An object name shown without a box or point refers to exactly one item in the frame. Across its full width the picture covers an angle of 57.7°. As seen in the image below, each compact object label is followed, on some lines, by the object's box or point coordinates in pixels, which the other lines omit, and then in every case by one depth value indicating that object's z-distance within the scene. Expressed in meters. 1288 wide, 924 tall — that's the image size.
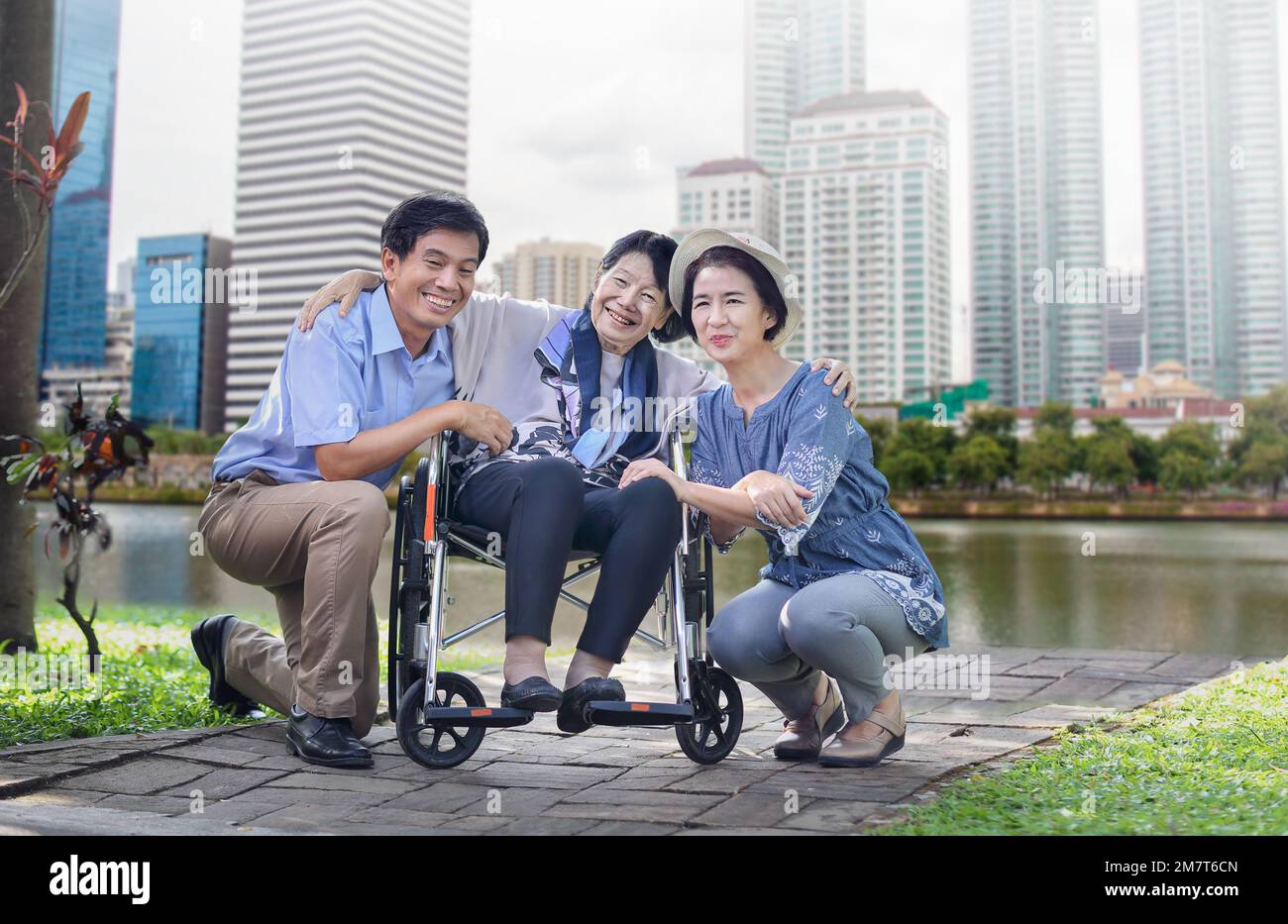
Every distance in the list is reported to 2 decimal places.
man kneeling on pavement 2.45
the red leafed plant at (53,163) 3.08
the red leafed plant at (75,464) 3.85
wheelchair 2.33
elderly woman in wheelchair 2.33
